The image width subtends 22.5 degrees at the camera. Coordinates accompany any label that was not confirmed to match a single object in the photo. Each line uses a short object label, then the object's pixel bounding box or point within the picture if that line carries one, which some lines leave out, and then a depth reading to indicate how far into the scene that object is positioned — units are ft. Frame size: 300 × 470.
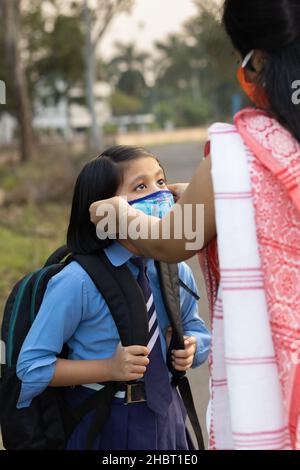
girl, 6.31
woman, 4.71
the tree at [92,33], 63.57
